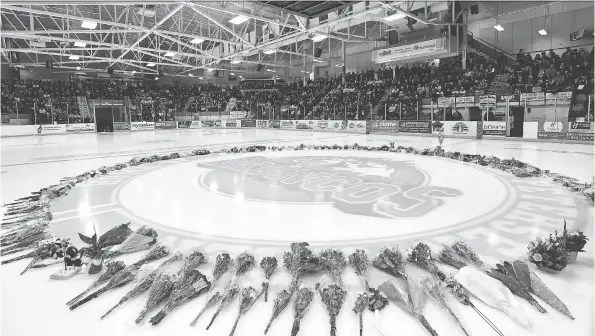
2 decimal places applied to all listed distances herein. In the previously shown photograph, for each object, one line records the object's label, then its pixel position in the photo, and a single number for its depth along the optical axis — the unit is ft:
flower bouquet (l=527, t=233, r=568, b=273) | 12.78
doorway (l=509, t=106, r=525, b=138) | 67.82
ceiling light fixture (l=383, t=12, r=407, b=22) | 67.62
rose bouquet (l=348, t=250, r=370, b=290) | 12.96
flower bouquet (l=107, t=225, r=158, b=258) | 15.39
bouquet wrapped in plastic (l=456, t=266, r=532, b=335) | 10.23
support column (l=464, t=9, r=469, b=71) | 88.65
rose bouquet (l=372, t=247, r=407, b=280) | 12.98
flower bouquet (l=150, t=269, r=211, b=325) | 11.02
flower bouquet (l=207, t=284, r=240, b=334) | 11.00
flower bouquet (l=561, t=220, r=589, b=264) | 13.32
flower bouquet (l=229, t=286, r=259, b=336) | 10.78
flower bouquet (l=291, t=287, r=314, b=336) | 10.05
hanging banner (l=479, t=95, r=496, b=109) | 74.71
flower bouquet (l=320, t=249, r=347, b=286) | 13.03
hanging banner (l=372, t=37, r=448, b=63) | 85.57
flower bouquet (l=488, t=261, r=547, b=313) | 11.32
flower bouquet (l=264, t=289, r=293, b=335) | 10.66
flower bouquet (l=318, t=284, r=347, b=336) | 10.62
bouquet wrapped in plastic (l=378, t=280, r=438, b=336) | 10.80
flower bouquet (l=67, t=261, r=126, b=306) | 12.37
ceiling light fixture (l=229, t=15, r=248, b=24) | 58.19
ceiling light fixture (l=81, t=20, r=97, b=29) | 65.63
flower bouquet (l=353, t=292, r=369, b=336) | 10.34
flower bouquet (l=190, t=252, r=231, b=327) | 11.35
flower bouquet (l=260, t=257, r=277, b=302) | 13.10
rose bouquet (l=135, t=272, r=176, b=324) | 10.89
